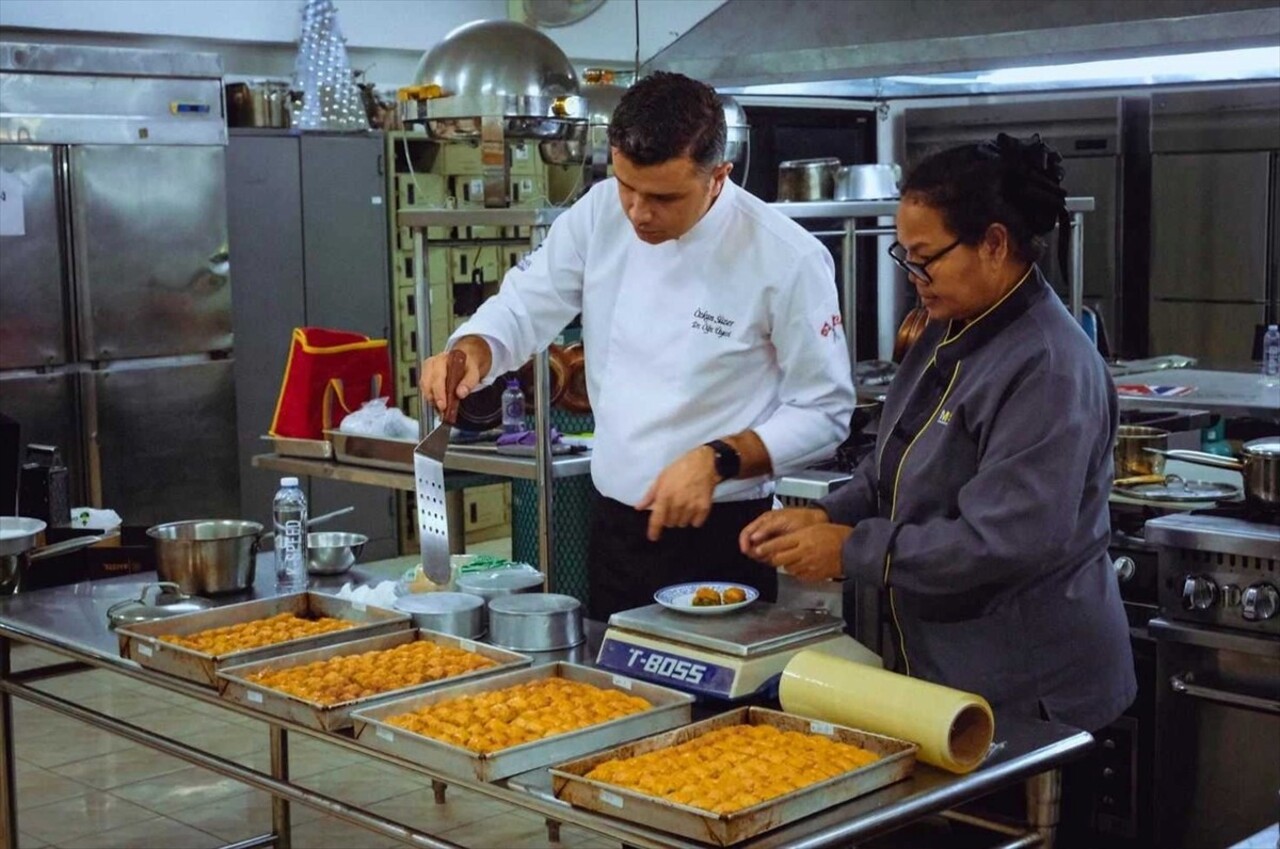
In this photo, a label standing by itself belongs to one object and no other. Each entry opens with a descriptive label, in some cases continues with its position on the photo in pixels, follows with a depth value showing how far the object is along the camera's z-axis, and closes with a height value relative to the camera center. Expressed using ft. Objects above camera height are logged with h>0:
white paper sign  20.54 +0.78
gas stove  11.60 -2.26
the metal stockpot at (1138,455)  13.60 -1.67
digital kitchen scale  7.64 -1.84
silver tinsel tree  25.13 +2.89
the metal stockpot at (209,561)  10.34 -1.84
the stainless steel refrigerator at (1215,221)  25.79 +0.46
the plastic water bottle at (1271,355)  20.15 -1.30
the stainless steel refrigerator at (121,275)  20.89 -0.08
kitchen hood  14.17 +1.99
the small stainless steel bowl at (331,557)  10.90 -1.91
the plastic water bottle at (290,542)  10.50 -1.75
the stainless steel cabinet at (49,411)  20.97 -1.81
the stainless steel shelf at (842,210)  13.84 +0.40
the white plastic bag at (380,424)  15.05 -1.45
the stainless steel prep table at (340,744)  6.26 -2.12
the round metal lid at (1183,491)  12.87 -1.88
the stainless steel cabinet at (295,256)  24.20 +0.14
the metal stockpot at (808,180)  15.72 +0.73
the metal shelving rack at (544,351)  12.46 -0.48
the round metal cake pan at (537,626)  8.74 -1.92
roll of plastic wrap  6.69 -1.87
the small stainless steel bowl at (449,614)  9.11 -1.93
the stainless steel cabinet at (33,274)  20.75 -0.06
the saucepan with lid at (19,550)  10.87 -1.87
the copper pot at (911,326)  14.07 -0.61
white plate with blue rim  8.30 -1.73
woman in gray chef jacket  7.19 -1.01
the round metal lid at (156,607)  9.53 -1.99
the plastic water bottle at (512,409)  14.39 -1.27
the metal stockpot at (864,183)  16.11 +0.71
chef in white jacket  8.80 -0.45
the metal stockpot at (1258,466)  11.66 -1.52
